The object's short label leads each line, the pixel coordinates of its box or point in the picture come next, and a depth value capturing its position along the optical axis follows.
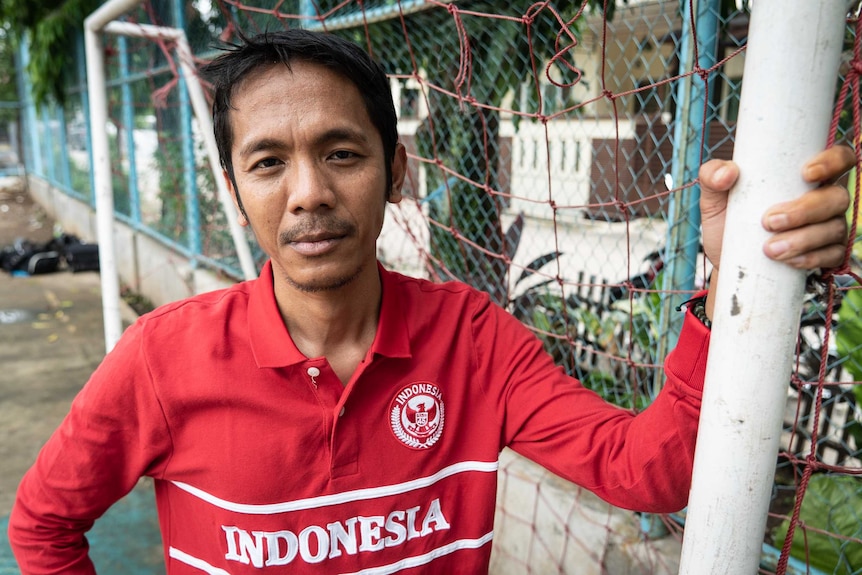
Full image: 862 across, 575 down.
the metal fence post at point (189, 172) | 4.48
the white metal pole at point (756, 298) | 0.59
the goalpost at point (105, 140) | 2.23
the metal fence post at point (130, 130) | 6.14
